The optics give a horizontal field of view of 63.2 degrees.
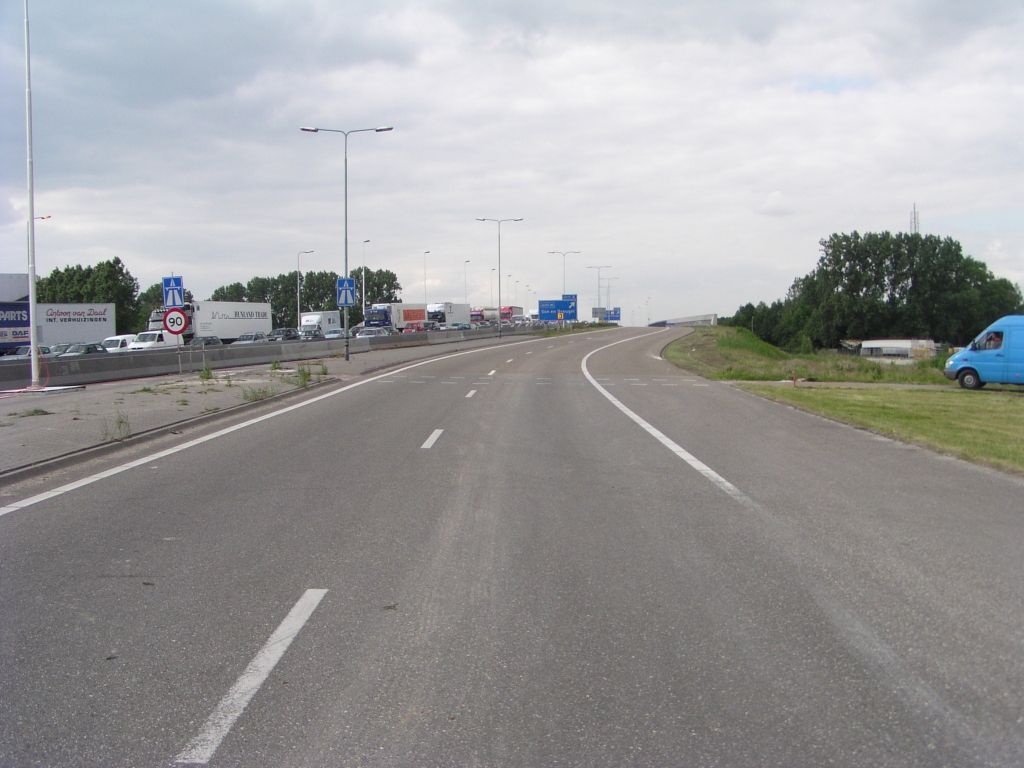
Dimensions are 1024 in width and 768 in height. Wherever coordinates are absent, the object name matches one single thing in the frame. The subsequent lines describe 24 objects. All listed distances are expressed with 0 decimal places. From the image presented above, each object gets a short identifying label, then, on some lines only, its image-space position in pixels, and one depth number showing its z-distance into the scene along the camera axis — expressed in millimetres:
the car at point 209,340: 59728
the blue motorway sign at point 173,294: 26875
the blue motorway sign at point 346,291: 37656
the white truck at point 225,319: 62469
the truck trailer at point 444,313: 95500
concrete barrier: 26594
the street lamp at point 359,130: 37688
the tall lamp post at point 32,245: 23578
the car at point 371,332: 67938
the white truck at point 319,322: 85438
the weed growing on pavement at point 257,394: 19875
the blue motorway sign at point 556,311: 104231
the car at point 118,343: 49156
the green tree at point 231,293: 173625
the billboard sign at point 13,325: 51375
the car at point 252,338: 64838
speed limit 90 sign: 25109
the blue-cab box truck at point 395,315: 87438
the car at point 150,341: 47509
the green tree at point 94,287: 98750
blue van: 25844
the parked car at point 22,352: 41766
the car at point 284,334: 69031
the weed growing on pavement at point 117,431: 13148
